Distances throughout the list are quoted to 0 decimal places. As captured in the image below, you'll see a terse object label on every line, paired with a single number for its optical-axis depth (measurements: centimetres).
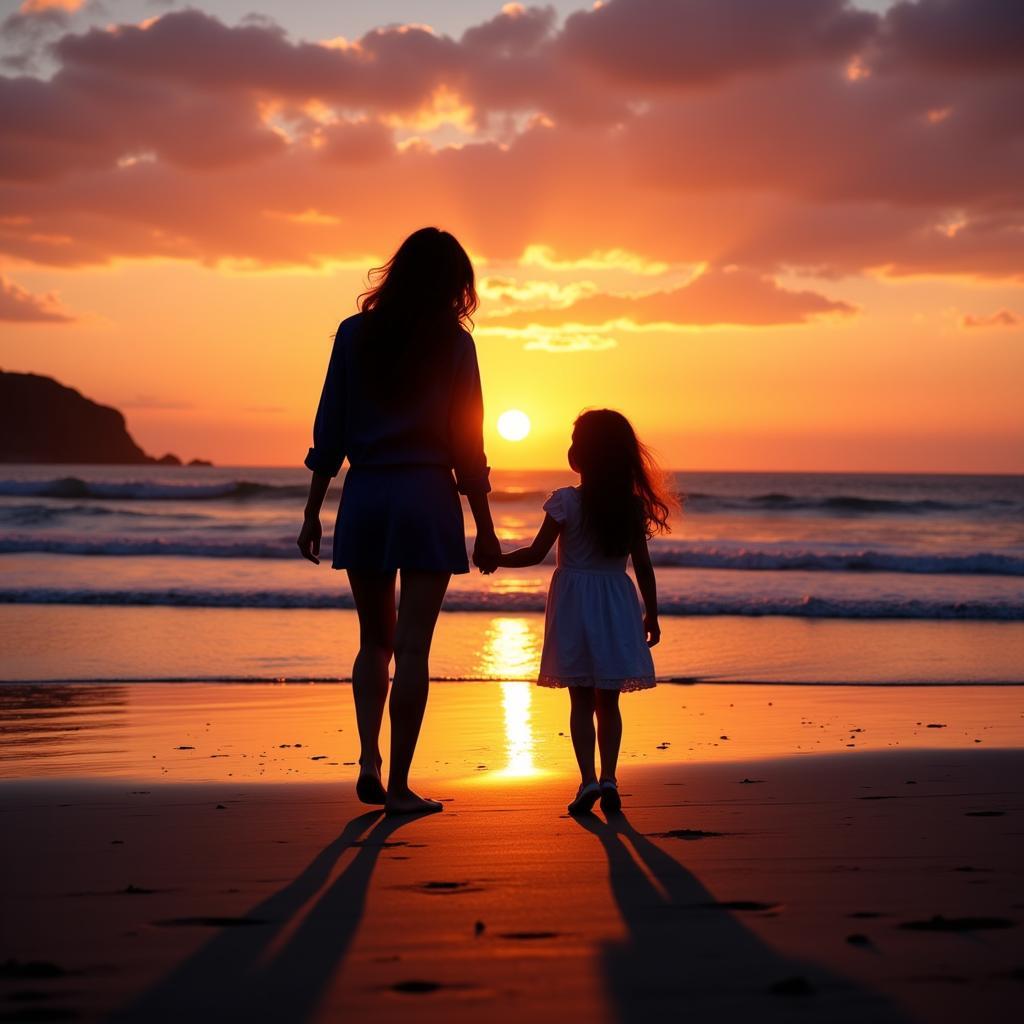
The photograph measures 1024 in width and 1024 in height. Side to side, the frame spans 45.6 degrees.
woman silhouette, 412
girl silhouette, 459
